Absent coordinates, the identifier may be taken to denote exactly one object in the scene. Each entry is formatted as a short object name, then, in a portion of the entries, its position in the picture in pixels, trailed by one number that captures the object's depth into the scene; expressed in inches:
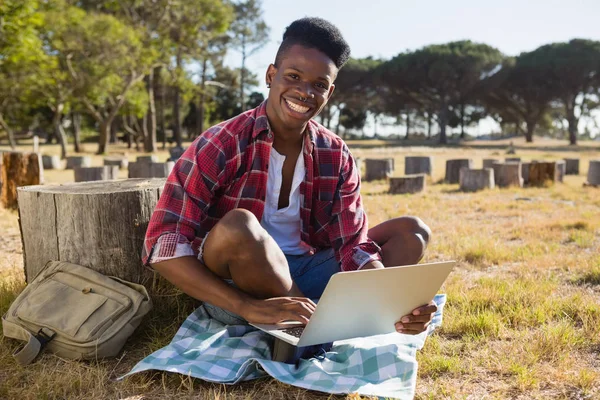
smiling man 92.6
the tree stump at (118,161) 542.0
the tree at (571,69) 1358.3
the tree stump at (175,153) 506.7
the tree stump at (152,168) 361.7
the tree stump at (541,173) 400.0
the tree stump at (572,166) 525.0
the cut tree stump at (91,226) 115.3
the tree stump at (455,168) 430.9
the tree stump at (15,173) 273.0
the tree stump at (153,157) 527.5
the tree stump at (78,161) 585.6
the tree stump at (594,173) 397.7
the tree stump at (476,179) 377.1
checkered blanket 89.9
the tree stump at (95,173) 358.6
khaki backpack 99.3
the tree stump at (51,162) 589.6
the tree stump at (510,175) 385.1
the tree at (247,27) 1270.9
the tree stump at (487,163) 478.0
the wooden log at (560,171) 421.7
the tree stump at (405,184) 359.9
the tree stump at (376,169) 453.4
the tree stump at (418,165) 472.7
